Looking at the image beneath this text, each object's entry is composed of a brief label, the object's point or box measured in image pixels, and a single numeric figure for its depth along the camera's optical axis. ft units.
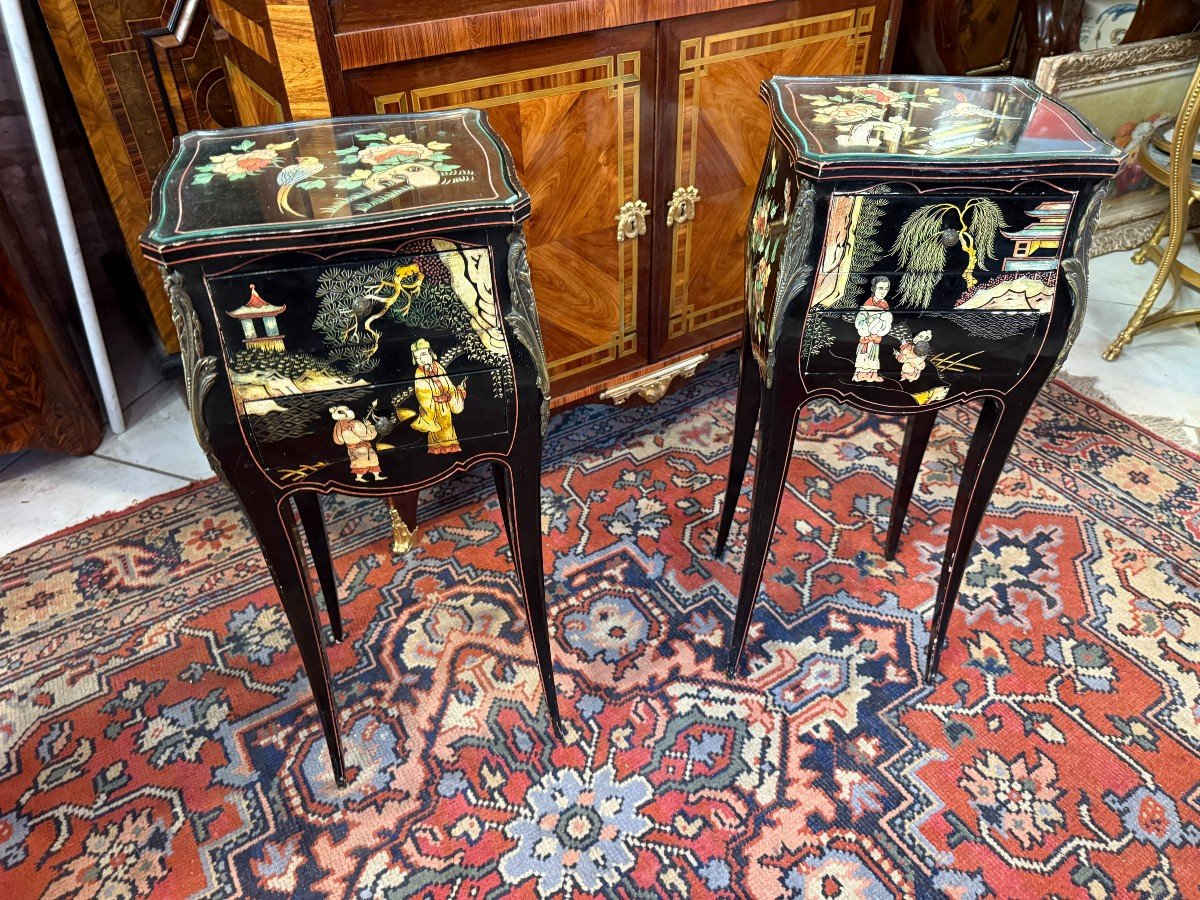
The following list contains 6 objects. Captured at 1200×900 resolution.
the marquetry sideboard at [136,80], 6.02
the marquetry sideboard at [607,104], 4.23
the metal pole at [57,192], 5.72
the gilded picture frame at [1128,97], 8.32
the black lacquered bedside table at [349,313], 3.00
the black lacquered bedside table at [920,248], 3.42
